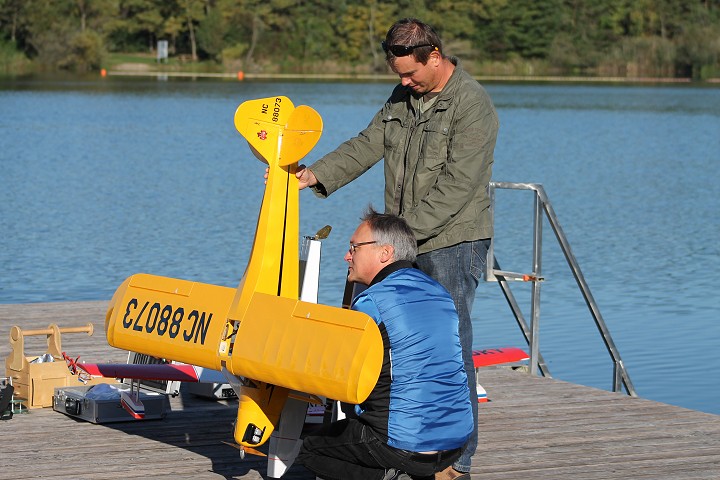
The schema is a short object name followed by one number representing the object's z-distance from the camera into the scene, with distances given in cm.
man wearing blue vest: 633
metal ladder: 1132
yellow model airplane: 653
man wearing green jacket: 741
